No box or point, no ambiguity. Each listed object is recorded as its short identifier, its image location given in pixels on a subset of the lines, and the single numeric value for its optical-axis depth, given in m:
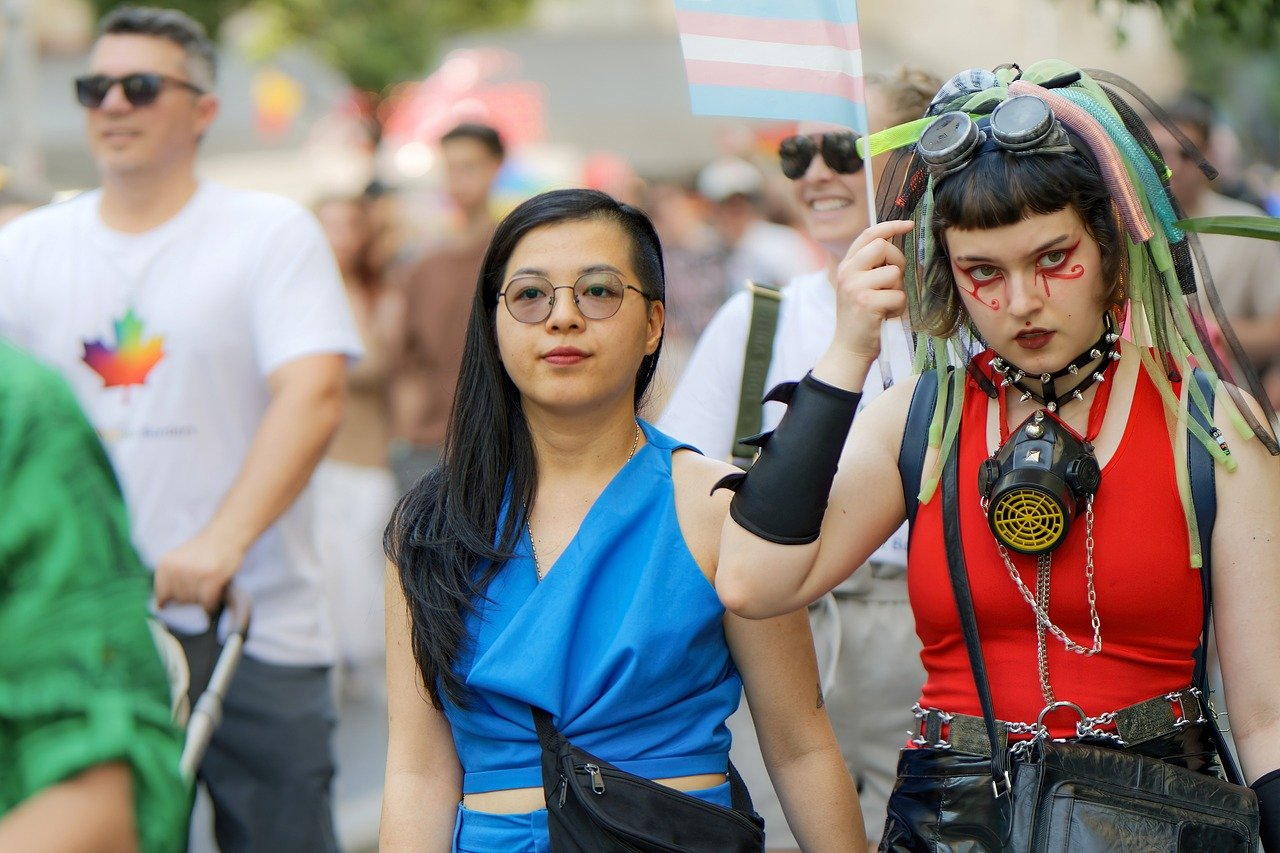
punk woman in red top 5.29
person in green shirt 3.34
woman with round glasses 5.83
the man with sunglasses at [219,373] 9.33
